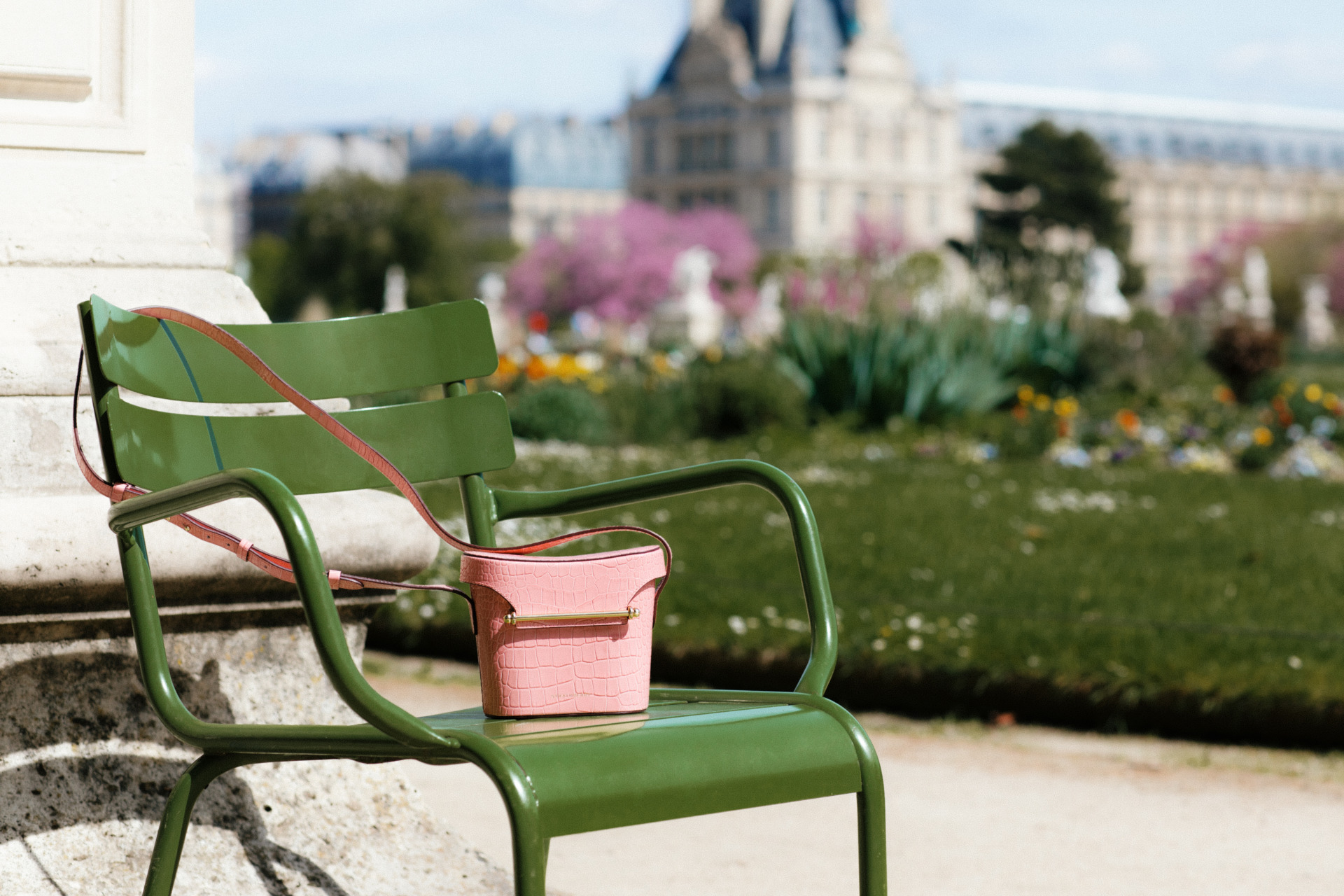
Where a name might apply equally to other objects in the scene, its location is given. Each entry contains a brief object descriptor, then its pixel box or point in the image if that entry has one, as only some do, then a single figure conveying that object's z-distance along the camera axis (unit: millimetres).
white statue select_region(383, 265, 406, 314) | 27158
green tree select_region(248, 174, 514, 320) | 56344
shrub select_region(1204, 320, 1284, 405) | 14305
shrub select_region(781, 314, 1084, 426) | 12078
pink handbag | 1770
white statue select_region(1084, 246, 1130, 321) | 16797
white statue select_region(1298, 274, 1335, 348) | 42000
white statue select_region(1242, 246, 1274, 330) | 28188
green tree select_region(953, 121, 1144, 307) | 56781
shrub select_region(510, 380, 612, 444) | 11234
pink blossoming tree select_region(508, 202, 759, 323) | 54406
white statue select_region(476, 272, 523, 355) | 26406
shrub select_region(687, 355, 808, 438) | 11930
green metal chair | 1565
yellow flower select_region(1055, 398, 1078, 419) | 10719
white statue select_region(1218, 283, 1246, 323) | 19072
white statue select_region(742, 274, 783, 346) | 14398
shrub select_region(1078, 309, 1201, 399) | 14289
